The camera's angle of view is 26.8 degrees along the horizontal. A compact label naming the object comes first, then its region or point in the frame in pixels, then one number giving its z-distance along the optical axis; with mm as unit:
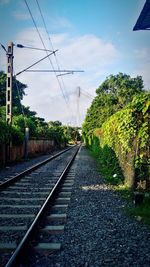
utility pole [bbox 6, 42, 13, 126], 22558
